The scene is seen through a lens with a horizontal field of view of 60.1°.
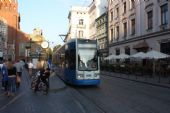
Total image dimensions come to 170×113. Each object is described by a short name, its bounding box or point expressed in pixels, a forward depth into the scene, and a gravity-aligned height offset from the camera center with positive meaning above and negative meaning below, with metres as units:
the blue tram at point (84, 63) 8.95 -0.22
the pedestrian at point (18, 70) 8.93 -0.64
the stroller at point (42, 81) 7.53 -1.14
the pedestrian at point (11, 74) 6.91 -0.68
